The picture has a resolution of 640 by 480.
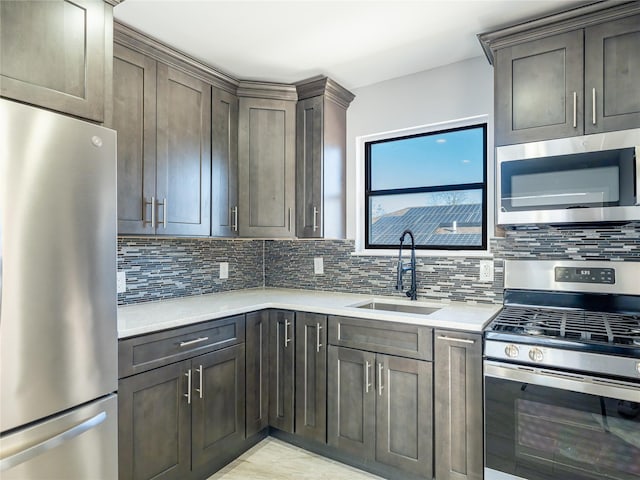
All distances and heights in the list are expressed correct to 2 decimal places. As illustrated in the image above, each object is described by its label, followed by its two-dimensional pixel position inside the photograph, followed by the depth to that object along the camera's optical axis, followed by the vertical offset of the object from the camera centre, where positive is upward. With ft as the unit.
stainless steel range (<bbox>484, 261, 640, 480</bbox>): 4.98 -2.12
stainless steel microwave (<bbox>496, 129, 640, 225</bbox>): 5.88 +0.96
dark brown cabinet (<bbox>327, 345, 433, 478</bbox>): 6.63 -3.05
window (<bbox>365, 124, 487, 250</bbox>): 8.59 +1.18
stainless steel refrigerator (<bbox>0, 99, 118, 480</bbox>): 4.12 -0.67
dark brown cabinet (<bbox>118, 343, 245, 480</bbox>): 5.81 -2.95
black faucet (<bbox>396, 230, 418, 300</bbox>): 8.42 -0.69
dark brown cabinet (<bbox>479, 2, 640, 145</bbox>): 5.94 +2.69
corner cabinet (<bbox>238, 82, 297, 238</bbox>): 9.13 +1.89
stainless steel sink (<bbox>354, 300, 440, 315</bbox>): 8.18 -1.48
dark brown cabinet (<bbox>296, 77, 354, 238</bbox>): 9.13 +1.95
